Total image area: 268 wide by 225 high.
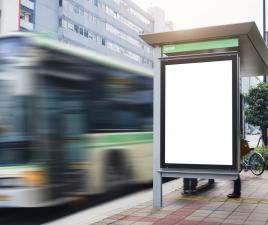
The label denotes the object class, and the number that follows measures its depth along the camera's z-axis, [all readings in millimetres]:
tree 19016
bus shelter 7691
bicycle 13961
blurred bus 7668
